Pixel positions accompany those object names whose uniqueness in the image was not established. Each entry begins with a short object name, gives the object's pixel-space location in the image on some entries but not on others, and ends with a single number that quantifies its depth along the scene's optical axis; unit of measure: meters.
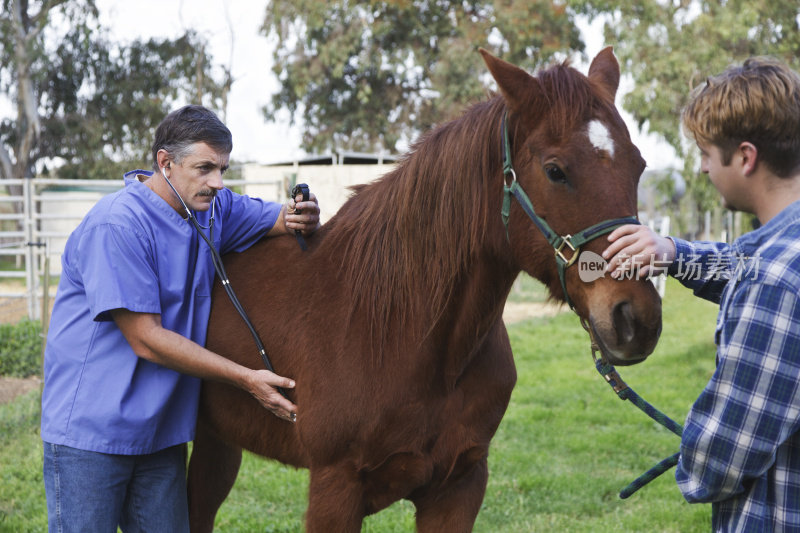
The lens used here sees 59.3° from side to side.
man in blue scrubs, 2.19
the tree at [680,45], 12.77
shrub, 7.47
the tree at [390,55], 22.02
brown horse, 2.02
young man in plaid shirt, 1.42
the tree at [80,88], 22.56
